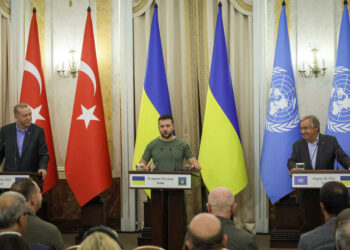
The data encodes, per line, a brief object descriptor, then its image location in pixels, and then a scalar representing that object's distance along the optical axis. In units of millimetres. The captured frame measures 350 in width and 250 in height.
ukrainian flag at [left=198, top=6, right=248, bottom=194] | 6980
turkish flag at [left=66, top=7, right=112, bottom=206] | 7258
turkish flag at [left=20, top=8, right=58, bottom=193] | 7371
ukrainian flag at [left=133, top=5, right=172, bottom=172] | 7207
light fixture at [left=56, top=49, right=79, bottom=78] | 8234
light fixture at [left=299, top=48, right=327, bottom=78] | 7629
